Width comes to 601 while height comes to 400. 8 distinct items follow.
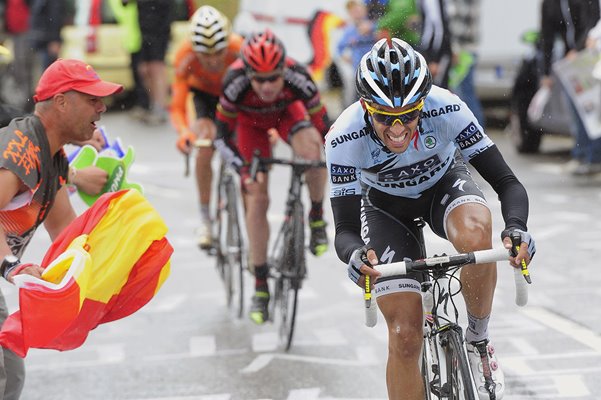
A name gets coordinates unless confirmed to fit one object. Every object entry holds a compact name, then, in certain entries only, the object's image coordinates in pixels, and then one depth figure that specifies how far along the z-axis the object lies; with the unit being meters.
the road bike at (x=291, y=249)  17.52
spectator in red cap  12.34
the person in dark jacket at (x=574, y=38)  29.67
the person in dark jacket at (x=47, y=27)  40.97
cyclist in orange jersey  20.97
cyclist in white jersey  11.29
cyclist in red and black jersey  18.12
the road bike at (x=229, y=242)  20.19
